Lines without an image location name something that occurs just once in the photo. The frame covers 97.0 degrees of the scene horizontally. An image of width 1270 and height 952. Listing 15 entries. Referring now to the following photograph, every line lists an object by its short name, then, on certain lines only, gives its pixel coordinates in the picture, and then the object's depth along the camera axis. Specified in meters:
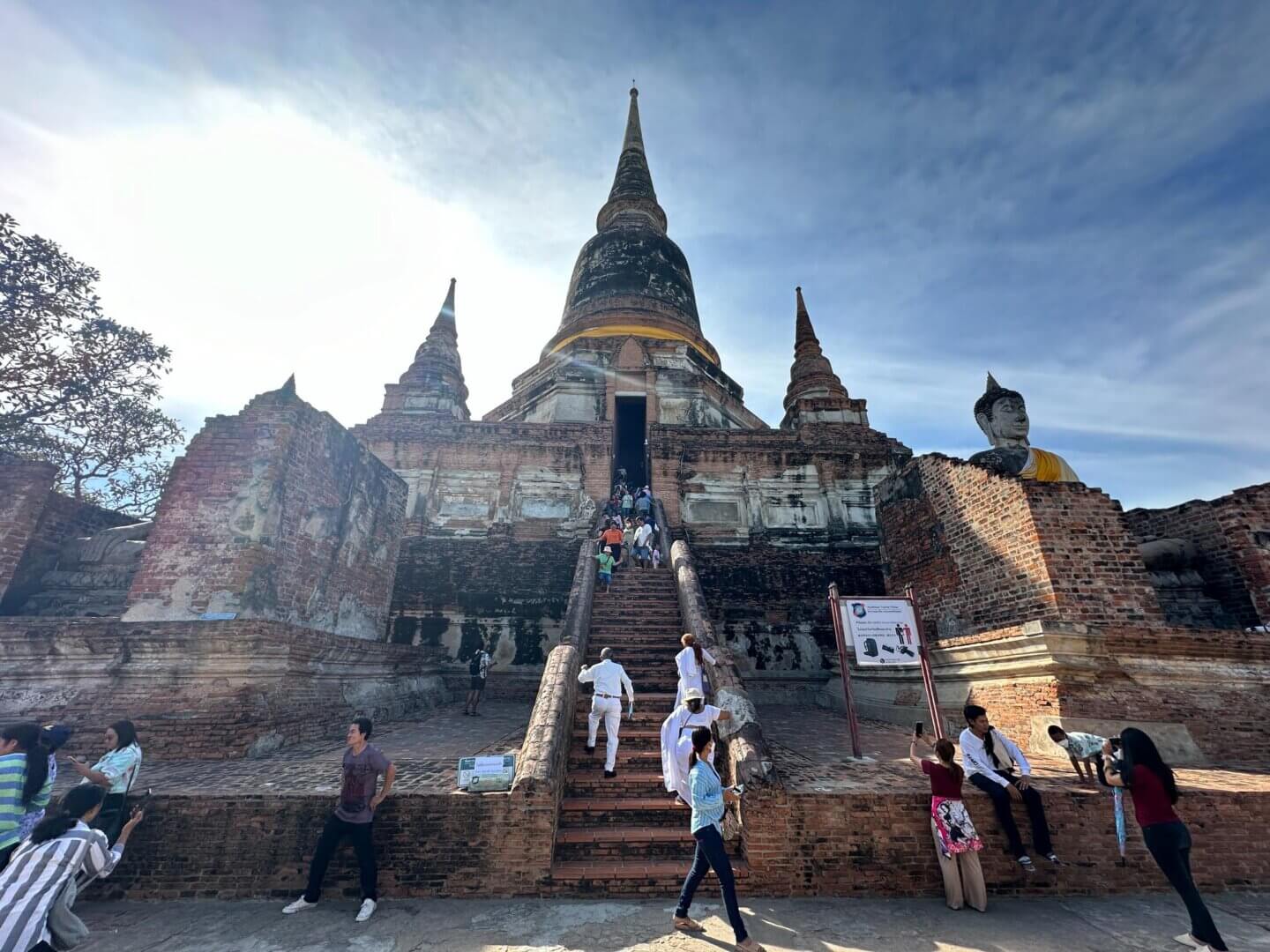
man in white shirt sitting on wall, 4.55
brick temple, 4.55
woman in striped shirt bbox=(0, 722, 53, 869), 3.75
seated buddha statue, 10.71
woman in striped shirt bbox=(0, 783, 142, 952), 3.02
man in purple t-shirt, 4.21
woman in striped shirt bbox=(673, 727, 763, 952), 3.74
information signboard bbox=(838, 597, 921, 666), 6.75
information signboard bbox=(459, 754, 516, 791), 4.73
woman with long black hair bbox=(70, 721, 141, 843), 4.24
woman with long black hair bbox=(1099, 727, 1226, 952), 3.61
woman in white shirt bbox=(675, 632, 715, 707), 6.32
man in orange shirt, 11.79
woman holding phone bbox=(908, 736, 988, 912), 4.27
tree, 11.01
